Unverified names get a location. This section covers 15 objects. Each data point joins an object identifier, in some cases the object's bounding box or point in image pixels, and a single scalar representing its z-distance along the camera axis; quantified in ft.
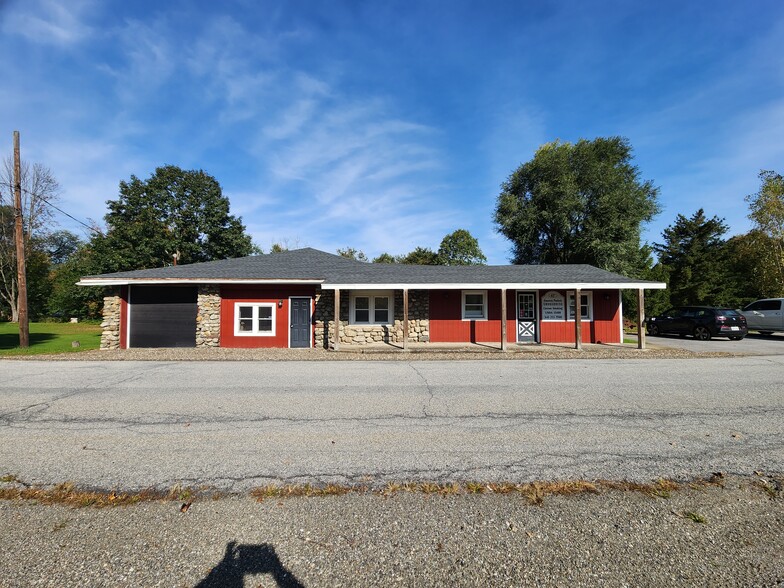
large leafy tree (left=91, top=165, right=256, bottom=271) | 106.01
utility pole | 49.88
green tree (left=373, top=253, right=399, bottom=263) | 178.87
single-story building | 51.29
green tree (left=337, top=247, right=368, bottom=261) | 180.65
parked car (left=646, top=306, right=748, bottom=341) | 56.08
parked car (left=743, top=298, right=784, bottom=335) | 60.85
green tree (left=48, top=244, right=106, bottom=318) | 124.77
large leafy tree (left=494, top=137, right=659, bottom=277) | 91.20
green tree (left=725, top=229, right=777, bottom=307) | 89.56
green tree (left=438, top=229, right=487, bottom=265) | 156.87
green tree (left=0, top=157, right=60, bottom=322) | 117.60
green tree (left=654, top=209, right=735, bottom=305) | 103.65
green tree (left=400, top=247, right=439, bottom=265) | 165.68
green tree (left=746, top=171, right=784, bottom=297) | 86.38
